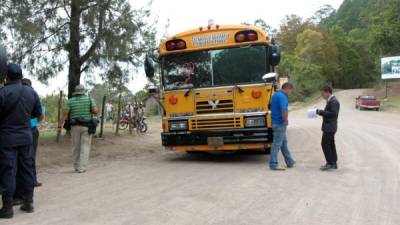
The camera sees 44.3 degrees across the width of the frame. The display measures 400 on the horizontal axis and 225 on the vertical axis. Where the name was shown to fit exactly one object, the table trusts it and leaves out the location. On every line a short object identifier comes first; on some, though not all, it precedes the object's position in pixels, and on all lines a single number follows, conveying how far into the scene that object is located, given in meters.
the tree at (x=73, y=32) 12.33
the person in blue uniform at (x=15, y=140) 6.08
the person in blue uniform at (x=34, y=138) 6.61
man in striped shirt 9.85
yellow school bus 10.77
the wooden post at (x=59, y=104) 14.87
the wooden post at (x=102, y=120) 17.15
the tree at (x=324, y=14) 131.12
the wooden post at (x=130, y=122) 20.98
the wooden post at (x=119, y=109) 19.02
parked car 44.75
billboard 55.93
